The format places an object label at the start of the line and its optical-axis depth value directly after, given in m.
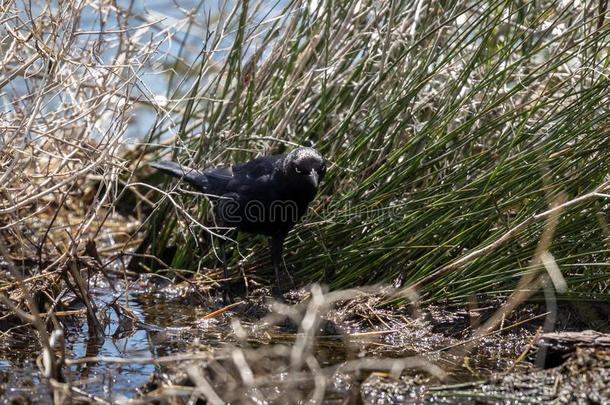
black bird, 9.61
